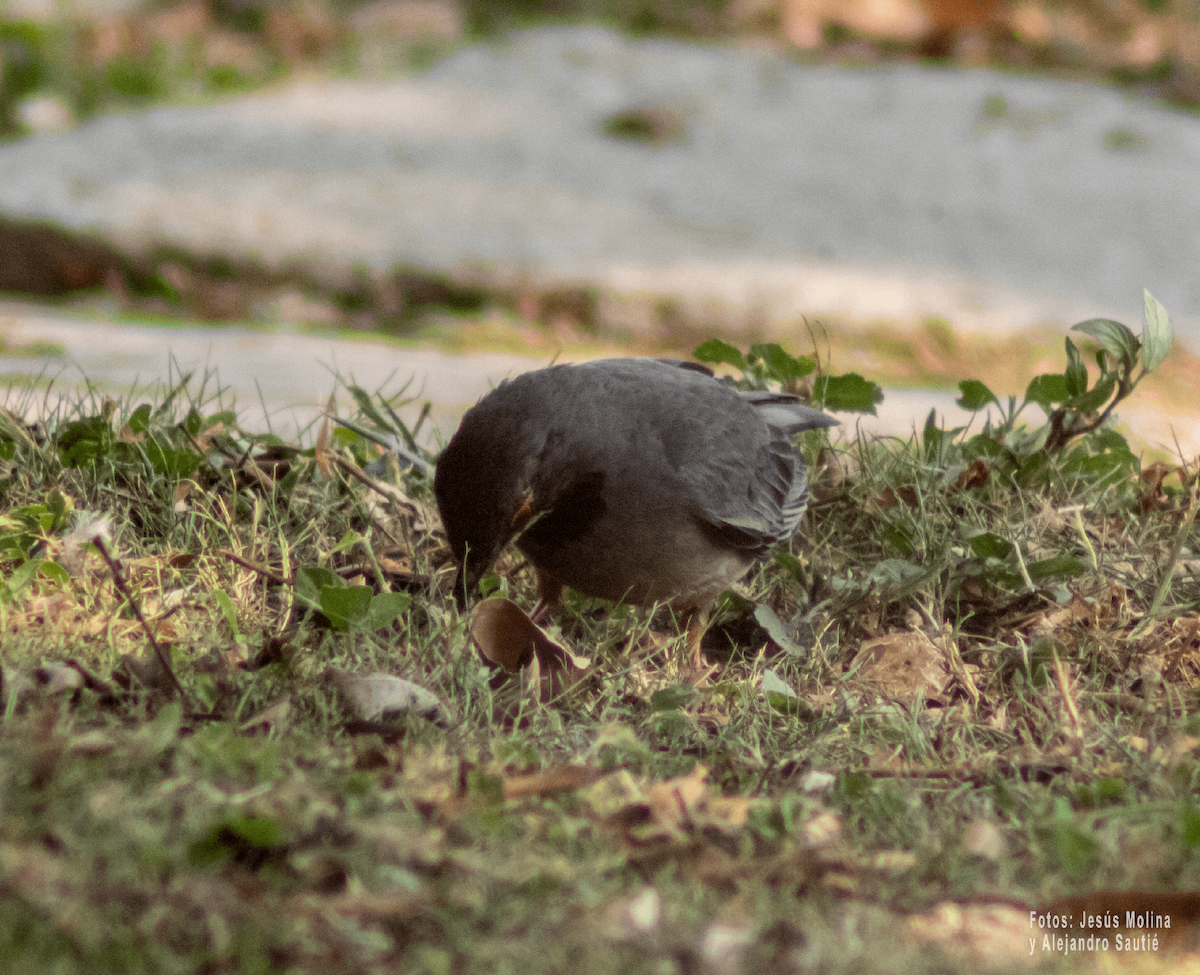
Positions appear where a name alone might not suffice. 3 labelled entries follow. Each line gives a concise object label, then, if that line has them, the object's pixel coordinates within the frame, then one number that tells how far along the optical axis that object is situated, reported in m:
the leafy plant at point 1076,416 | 5.63
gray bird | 4.95
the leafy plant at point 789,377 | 6.54
